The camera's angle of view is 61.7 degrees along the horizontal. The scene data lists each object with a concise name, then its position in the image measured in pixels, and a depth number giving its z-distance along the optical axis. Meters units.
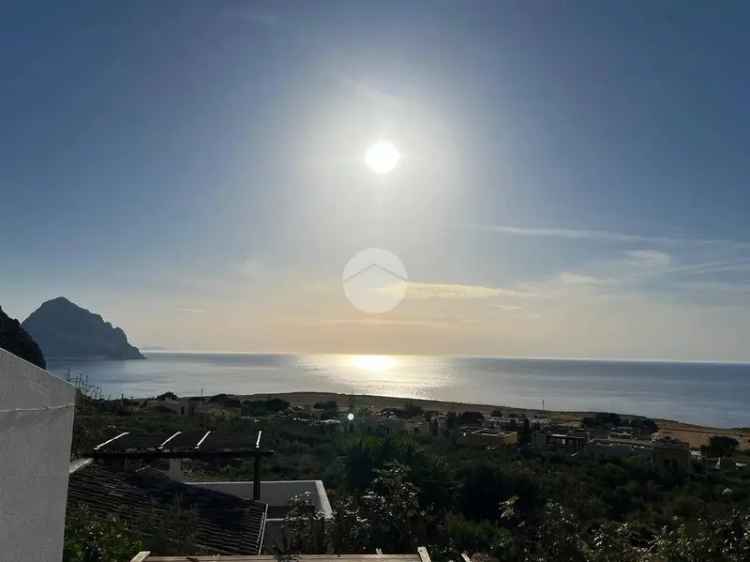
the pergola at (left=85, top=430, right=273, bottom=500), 9.79
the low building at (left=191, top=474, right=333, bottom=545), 11.18
